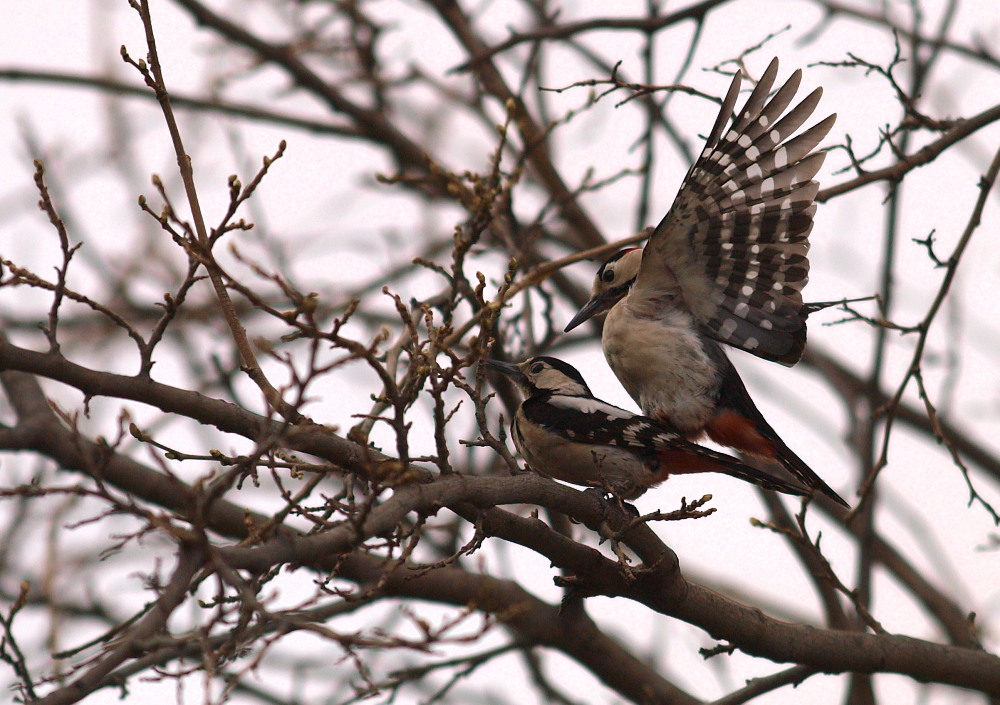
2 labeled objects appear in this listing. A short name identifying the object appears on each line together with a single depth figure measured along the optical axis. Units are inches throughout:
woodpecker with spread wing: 311.6
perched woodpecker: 331.9
